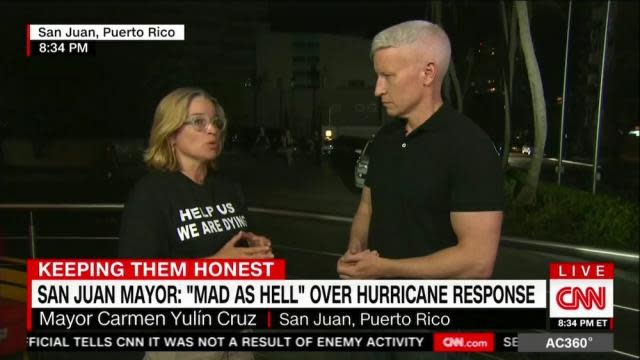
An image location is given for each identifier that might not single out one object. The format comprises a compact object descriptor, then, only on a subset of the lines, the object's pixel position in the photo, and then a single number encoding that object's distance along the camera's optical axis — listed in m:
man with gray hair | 2.19
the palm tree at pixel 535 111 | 13.36
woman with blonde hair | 2.51
